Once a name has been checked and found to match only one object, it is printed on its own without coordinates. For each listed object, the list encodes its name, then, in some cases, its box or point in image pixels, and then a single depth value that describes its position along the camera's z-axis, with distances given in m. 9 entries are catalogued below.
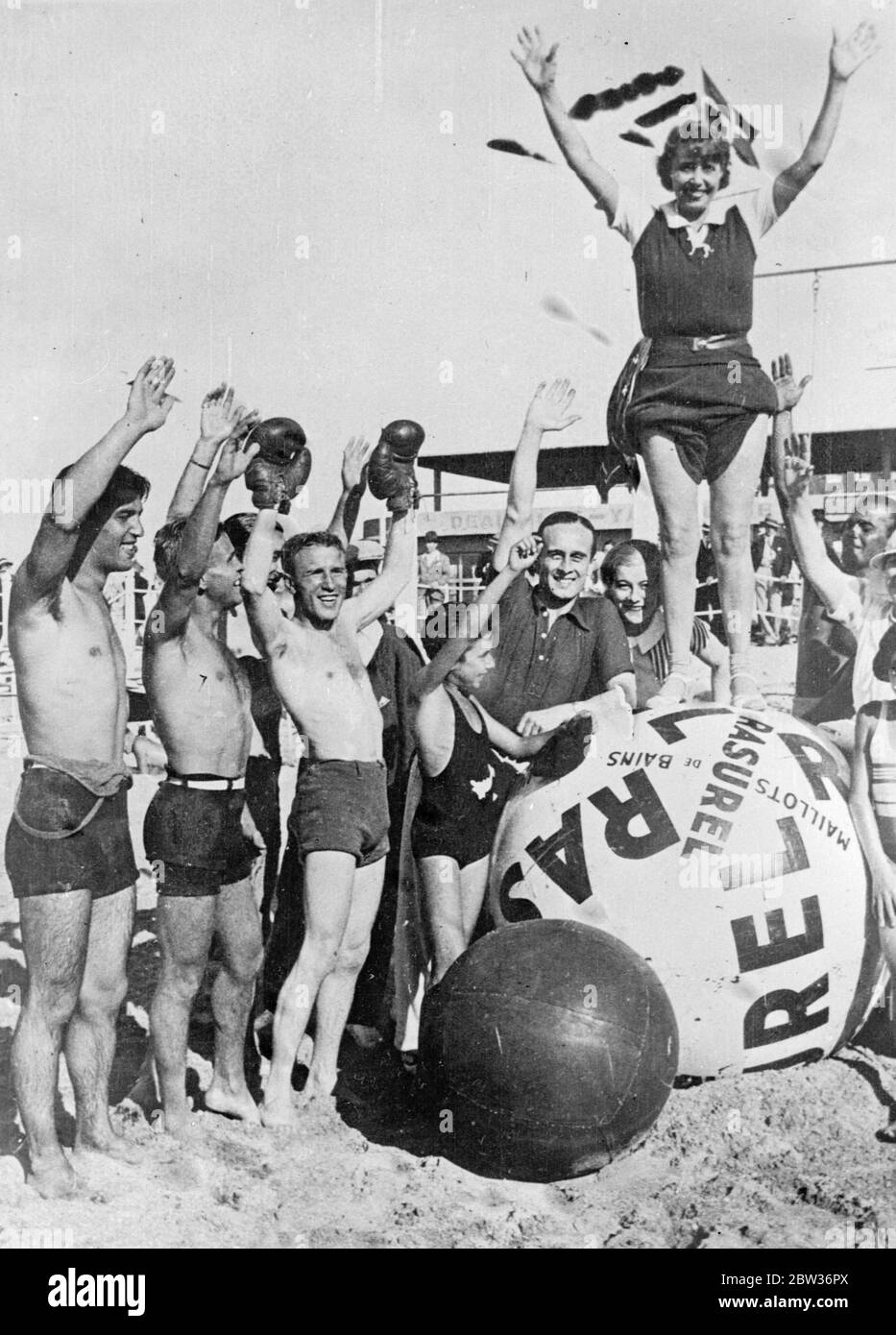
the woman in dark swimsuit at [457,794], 4.50
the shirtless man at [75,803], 3.81
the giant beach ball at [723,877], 4.02
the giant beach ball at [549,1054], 3.64
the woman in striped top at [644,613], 4.98
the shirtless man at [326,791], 4.41
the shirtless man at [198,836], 4.28
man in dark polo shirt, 4.68
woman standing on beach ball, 4.56
